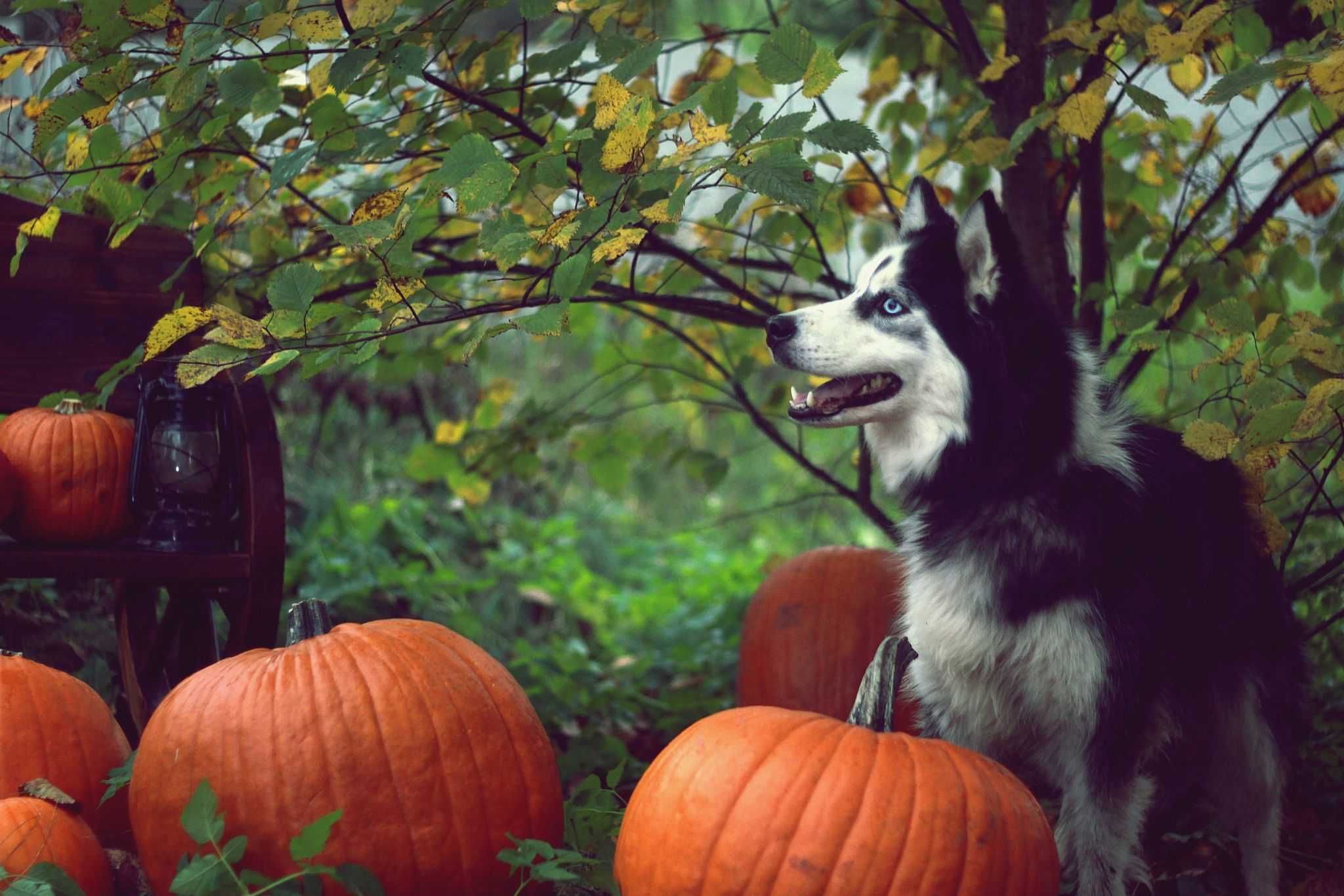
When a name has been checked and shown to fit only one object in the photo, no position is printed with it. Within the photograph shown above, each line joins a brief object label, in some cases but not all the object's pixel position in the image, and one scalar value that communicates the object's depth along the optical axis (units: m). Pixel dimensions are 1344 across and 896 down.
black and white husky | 2.17
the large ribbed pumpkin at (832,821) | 1.67
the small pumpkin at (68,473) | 2.38
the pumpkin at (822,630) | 3.15
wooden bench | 2.41
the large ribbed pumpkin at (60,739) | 2.02
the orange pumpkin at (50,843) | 1.76
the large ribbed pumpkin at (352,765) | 1.82
